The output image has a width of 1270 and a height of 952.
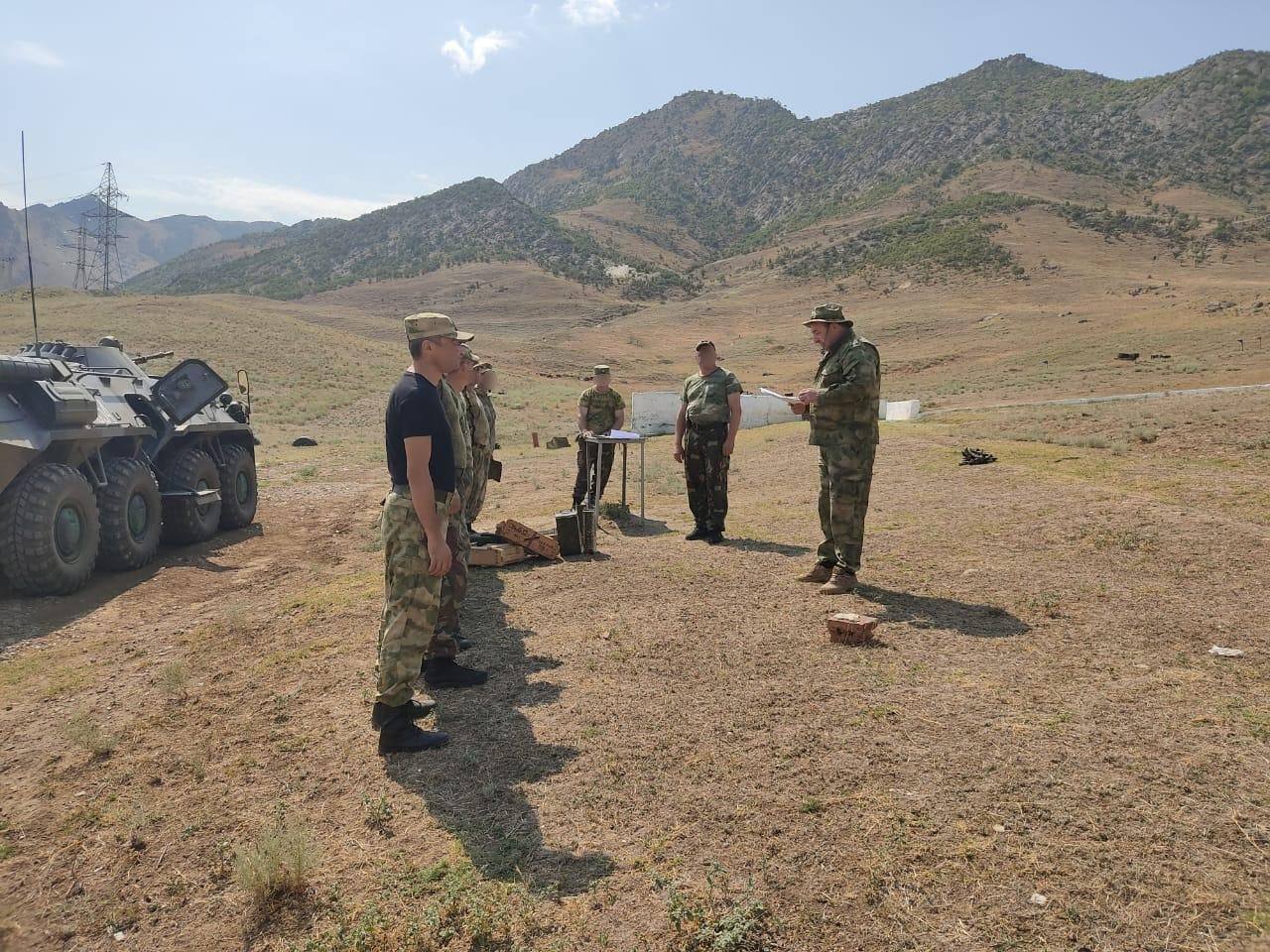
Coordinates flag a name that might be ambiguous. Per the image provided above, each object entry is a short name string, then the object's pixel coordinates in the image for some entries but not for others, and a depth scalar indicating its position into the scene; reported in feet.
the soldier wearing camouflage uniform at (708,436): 27.14
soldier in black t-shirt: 12.69
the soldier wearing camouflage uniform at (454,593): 15.47
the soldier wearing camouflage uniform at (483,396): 23.25
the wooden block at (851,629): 16.61
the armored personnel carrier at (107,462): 22.98
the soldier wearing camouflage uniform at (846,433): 20.49
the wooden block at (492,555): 25.22
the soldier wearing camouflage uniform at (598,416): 31.30
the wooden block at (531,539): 25.76
